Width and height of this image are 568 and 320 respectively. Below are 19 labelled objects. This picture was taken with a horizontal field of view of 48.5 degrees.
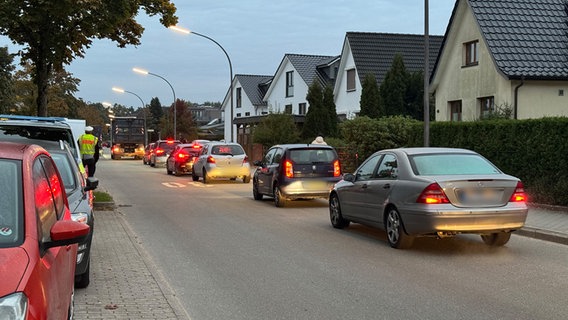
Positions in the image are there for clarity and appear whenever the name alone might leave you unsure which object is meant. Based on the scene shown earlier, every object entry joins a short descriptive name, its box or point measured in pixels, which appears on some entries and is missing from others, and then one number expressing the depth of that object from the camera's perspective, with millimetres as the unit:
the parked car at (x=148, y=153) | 44309
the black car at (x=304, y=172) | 15742
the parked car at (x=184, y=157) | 30875
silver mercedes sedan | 8789
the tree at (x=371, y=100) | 34531
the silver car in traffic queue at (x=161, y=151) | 41219
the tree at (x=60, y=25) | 15078
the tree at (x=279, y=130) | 36500
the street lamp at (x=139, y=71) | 45850
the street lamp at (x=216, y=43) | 32150
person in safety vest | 16844
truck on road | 56594
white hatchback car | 24672
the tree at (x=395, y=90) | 35562
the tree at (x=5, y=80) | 47094
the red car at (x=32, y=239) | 3080
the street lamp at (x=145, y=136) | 57578
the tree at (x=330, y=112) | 37531
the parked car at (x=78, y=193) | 6549
